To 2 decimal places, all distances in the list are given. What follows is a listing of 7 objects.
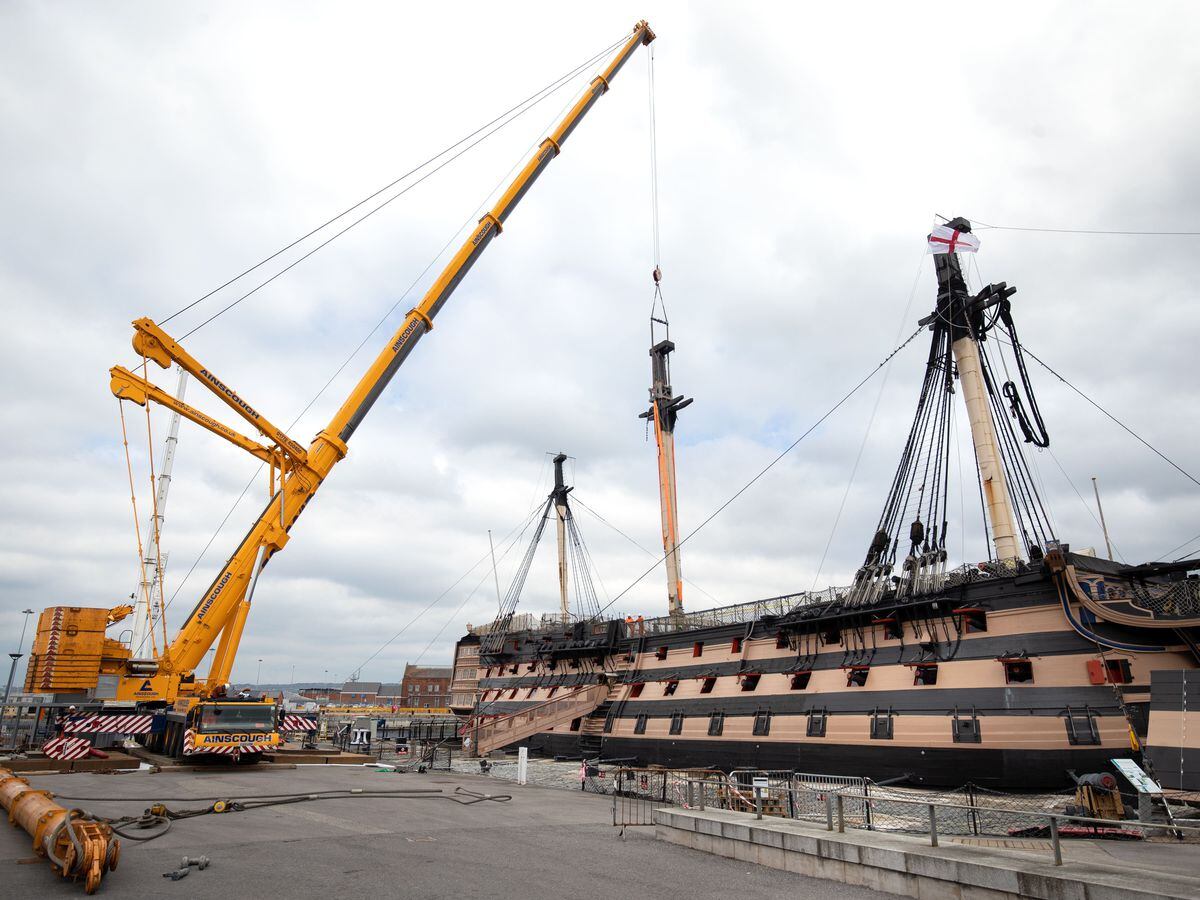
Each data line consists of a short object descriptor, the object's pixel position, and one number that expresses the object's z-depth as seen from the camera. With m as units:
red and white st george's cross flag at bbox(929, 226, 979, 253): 24.97
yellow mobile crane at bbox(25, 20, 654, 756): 20.78
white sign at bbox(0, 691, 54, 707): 21.31
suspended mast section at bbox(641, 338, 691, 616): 39.12
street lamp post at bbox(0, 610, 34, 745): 34.59
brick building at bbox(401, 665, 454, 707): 117.69
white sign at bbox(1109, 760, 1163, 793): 11.47
